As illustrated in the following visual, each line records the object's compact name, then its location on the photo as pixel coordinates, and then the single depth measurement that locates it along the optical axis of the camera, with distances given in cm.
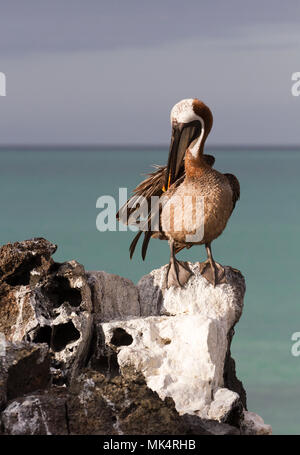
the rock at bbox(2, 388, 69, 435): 1211
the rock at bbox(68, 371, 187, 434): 1214
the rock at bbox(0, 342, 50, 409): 1291
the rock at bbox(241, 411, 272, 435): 1407
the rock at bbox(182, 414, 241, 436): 1266
